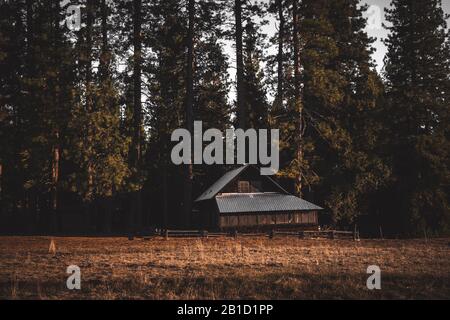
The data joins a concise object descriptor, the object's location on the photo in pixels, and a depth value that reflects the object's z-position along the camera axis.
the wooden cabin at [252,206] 33.56
